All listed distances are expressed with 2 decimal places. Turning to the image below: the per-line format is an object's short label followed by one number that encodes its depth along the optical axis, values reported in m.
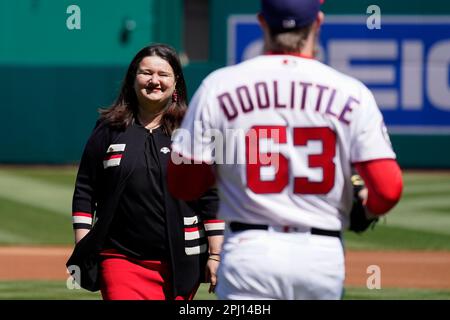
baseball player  6.42
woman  9.41
